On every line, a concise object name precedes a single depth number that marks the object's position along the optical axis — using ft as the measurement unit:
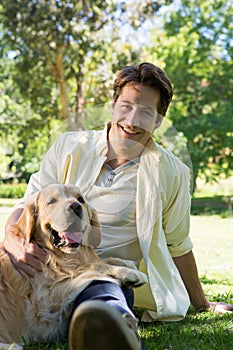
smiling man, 10.46
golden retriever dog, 9.27
